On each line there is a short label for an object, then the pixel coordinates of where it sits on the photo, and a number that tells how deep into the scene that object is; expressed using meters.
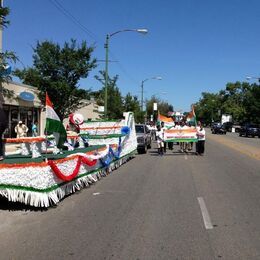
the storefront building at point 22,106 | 21.90
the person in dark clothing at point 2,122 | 6.50
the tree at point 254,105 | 50.05
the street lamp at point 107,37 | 20.54
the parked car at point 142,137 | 17.47
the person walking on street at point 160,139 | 16.33
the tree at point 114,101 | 29.97
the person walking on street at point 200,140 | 16.01
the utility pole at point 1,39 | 16.52
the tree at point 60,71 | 18.61
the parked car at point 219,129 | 46.47
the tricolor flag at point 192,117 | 18.75
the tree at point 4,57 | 9.24
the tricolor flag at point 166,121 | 19.71
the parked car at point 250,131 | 39.70
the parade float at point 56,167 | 6.07
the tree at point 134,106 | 34.66
